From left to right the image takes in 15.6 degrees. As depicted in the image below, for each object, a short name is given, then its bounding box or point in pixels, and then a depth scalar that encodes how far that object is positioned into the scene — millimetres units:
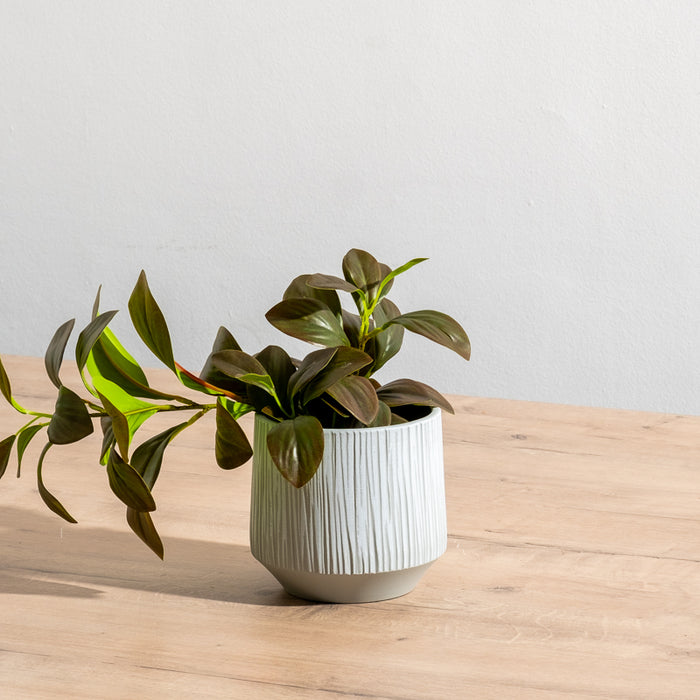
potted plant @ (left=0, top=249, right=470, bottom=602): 1703
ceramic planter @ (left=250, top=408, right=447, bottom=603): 1739
